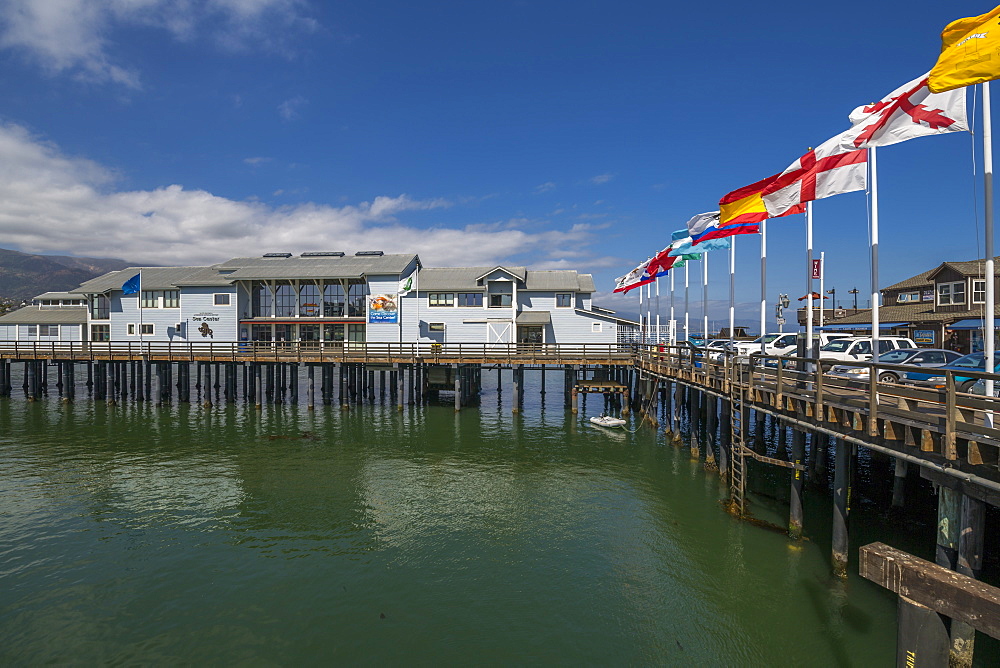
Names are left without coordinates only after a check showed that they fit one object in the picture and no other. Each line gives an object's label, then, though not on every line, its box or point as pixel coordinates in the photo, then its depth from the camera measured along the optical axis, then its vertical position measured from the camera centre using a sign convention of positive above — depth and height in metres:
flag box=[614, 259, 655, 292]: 34.91 +3.70
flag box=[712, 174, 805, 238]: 18.69 +4.59
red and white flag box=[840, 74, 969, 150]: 11.65 +5.02
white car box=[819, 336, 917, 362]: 21.00 -0.77
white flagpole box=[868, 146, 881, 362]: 14.28 +1.57
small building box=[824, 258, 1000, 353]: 34.81 +1.48
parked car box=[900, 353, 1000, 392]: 14.76 -1.19
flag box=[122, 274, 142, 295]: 41.81 +4.05
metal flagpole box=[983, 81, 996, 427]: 10.41 +1.99
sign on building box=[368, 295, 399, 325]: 42.12 +1.92
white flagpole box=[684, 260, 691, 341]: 35.53 +2.90
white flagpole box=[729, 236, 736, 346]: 30.16 +3.66
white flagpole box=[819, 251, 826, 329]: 30.35 +3.75
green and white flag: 38.62 +3.60
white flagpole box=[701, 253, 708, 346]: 35.56 +3.35
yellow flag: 10.30 +5.57
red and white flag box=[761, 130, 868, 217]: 15.16 +4.78
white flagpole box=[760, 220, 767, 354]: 23.45 +2.56
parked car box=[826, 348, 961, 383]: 17.83 -1.06
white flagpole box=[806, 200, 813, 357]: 16.70 +2.53
